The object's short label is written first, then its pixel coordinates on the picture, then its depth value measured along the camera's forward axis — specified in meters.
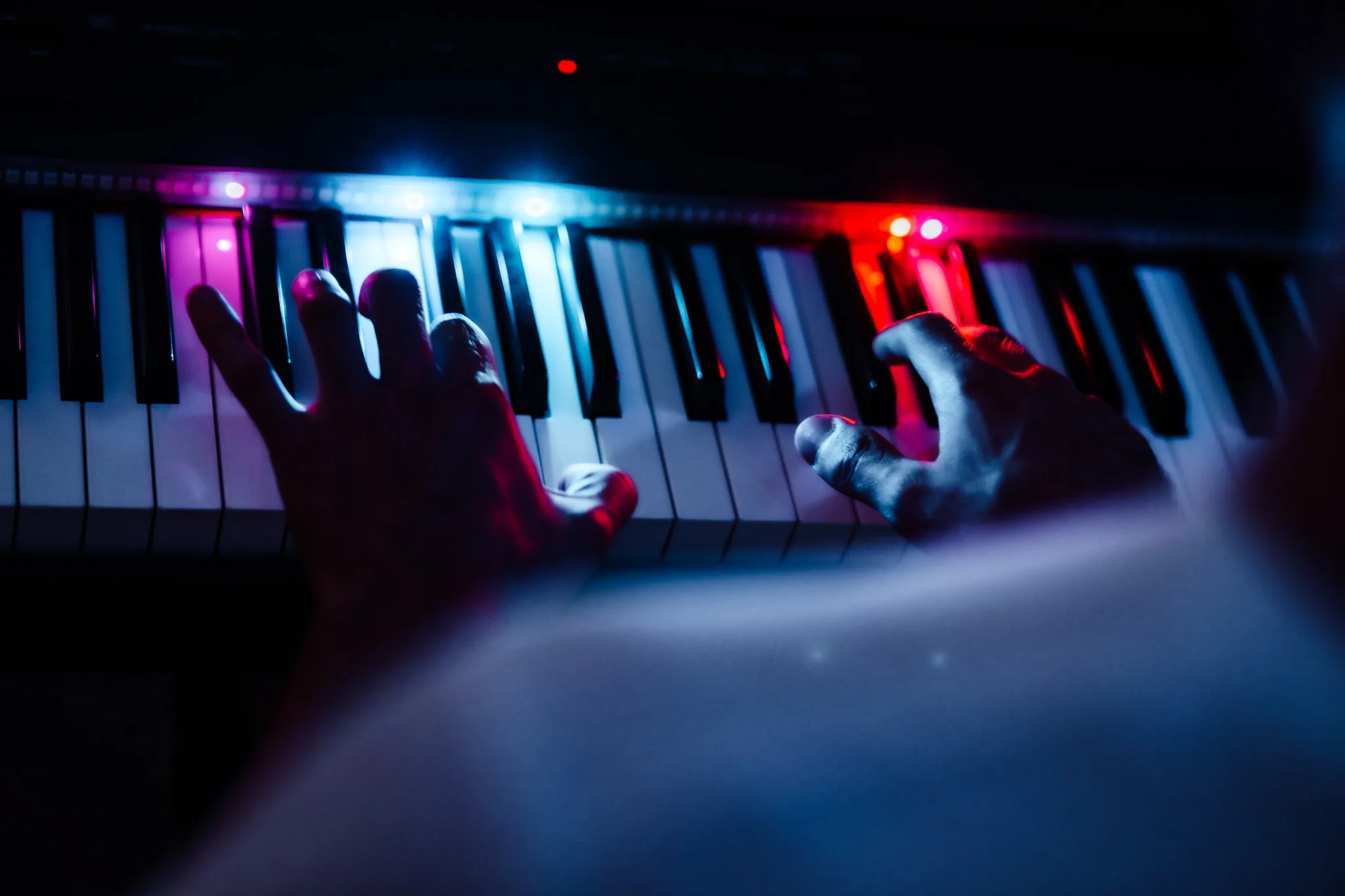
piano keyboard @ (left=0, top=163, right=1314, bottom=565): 1.10
